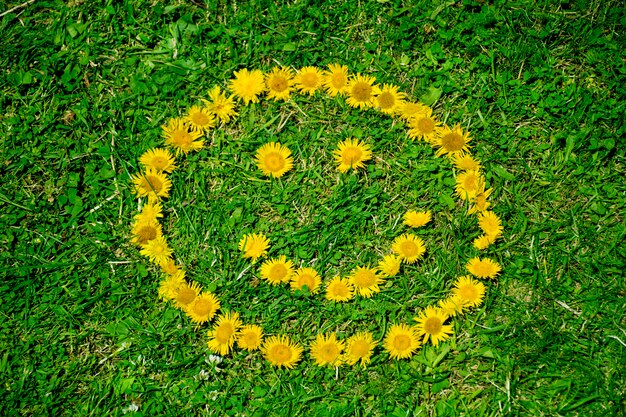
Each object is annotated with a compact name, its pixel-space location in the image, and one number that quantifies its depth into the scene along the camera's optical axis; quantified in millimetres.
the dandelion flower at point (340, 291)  3441
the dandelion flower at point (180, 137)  3684
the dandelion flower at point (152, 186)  3588
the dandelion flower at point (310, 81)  3787
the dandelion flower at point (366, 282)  3447
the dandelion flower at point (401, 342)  3311
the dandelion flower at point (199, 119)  3727
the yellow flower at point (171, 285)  3436
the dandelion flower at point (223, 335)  3338
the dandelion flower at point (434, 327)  3338
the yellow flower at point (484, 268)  3406
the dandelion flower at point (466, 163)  3621
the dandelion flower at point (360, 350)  3305
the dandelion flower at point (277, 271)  3477
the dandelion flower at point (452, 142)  3658
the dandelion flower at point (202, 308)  3375
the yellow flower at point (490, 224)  3482
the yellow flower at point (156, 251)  3508
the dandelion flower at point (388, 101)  3744
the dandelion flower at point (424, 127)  3699
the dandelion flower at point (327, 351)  3316
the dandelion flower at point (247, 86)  3768
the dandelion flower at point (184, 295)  3414
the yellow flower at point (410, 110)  3730
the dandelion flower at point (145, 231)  3543
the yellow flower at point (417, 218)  3549
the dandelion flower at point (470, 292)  3375
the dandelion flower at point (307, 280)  3465
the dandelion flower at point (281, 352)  3311
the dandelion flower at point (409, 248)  3498
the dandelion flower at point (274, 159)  3660
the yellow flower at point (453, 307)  3377
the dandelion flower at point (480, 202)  3543
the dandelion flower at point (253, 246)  3518
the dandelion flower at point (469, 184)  3574
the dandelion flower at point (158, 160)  3633
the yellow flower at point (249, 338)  3344
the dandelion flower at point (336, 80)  3771
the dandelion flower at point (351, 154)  3662
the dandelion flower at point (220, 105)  3746
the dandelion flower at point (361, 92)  3744
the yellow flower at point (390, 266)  3469
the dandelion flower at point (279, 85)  3777
